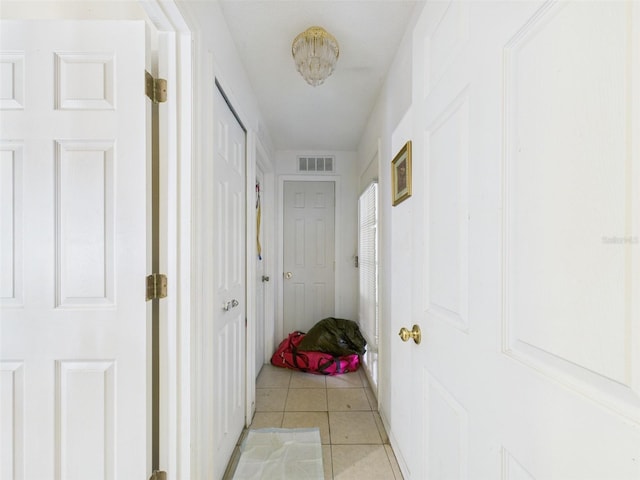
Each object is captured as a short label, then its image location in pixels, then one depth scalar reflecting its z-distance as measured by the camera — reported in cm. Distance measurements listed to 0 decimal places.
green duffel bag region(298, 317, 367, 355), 307
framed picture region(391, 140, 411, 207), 141
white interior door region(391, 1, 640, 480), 38
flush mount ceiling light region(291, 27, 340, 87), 157
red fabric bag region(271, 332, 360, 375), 290
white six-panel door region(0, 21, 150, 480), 106
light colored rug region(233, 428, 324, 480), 160
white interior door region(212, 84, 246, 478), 145
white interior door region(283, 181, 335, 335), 363
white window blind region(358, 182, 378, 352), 265
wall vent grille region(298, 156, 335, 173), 356
